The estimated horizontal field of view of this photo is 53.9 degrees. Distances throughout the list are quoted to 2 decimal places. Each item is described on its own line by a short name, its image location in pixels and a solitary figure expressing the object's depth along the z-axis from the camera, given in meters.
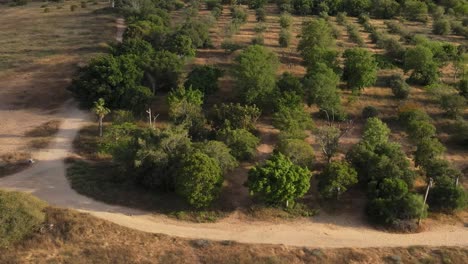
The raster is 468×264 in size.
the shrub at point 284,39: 72.12
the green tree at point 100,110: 47.80
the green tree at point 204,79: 53.31
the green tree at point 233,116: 46.62
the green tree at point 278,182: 35.69
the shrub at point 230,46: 68.19
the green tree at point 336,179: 37.25
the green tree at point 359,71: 55.81
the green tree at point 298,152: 39.94
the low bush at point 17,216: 31.58
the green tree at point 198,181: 35.19
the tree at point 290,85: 52.04
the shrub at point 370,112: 52.34
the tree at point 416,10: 94.89
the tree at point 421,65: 59.72
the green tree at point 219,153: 38.72
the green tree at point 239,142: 42.81
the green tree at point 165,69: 56.72
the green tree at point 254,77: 51.91
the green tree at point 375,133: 42.69
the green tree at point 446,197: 36.84
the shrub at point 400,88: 56.28
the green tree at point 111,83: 52.62
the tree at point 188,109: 46.62
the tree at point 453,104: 51.88
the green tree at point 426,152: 41.25
